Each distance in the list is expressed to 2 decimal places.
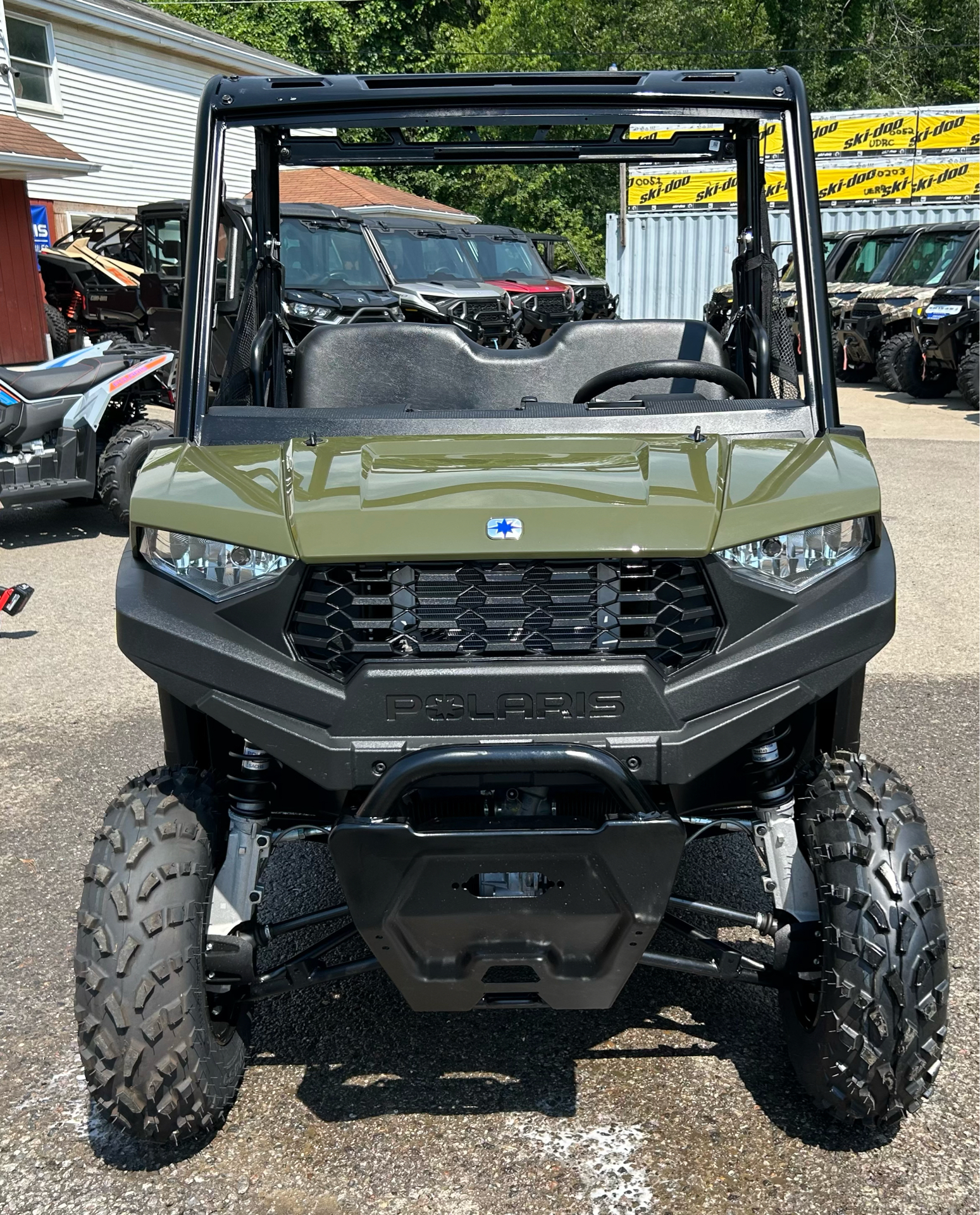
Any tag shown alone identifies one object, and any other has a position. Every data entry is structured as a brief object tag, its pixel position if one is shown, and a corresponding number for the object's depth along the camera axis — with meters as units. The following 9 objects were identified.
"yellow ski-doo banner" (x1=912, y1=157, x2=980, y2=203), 21.69
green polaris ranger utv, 2.25
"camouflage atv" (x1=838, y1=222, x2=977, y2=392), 15.44
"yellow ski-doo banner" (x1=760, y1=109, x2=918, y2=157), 22.89
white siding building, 20.59
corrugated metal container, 21.83
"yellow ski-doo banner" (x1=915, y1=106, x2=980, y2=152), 22.75
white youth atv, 7.71
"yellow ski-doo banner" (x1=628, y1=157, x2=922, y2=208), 22.12
